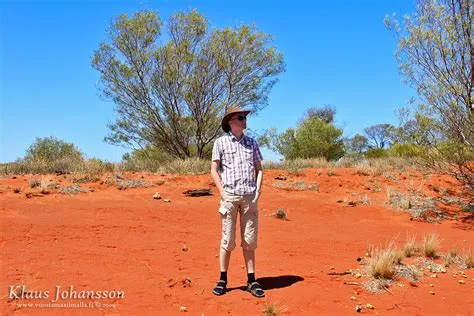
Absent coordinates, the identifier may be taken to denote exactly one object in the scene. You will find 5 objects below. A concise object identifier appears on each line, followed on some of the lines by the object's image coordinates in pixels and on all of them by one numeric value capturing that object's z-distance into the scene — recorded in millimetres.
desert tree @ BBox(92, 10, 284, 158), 17500
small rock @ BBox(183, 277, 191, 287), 5308
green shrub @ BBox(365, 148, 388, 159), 27862
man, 5145
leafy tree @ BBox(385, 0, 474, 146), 11750
